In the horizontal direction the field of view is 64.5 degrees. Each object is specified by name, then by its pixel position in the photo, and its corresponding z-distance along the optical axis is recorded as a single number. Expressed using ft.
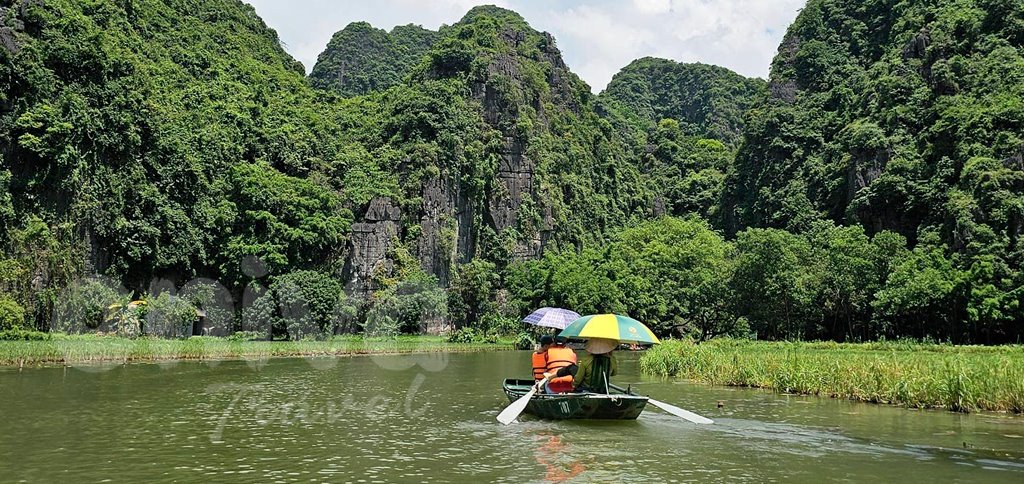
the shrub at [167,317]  162.91
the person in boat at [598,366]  55.70
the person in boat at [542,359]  60.29
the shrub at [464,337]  193.36
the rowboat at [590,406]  53.06
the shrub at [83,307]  152.25
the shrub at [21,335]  128.67
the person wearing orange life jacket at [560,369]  57.67
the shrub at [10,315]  133.59
